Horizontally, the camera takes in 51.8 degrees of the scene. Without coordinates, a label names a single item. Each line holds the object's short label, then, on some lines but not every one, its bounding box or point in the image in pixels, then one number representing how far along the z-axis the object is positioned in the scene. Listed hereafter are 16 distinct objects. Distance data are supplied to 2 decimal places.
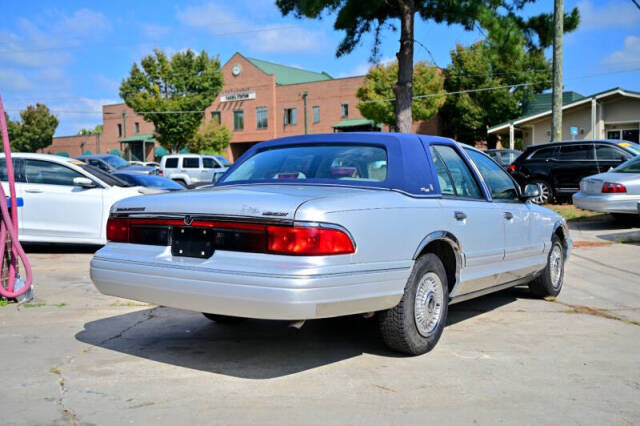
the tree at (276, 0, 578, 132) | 18.09
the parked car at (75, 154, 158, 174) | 26.19
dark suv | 16.11
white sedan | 10.19
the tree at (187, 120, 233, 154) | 53.03
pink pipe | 6.18
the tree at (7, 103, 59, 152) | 78.94
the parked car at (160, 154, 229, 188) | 27.23
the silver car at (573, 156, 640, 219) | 12.22
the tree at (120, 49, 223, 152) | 45.22
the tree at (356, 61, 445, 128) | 45.47
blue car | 13.42
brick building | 51.56
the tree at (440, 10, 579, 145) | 46.16
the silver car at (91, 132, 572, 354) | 3.77
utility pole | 17.59
